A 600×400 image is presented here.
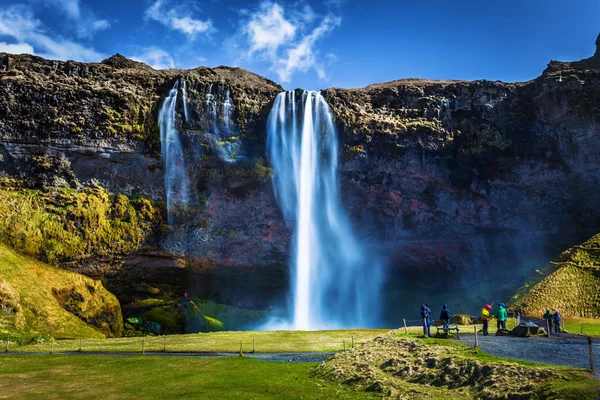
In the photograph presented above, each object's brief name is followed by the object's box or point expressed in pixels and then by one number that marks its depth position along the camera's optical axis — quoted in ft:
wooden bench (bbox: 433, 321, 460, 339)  97.26
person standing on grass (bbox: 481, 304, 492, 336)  103.24
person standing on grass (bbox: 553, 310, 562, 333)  107.45
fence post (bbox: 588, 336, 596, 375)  53.82
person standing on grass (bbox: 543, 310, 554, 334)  102.32
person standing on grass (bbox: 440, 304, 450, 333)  102.30
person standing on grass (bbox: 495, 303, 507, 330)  108.06
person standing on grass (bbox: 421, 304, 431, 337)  99.38
